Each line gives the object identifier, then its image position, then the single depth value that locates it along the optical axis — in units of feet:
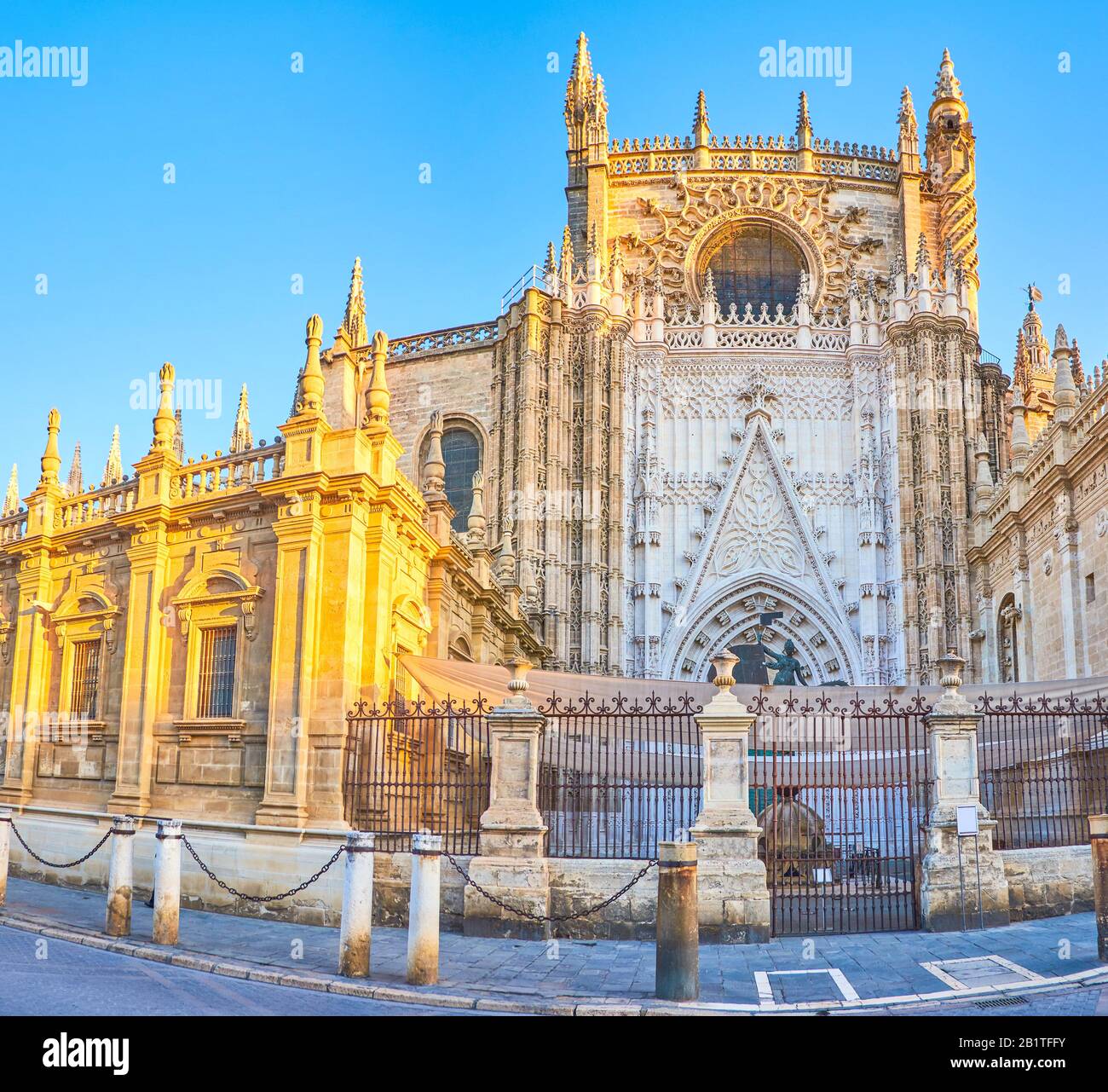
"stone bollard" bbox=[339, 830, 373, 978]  29.45
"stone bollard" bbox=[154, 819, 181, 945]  34.09
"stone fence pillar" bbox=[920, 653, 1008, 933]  37.35
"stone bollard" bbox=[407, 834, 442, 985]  28.71
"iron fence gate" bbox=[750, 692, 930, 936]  38.17
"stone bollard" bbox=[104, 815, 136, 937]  35.47
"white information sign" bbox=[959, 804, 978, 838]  37.37
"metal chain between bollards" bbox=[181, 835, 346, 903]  32.24
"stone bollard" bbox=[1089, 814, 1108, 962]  29.81
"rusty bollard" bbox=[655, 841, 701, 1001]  27.04
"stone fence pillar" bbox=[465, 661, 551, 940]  37.76
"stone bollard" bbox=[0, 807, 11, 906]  40.78
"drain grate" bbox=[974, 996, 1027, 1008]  25.70
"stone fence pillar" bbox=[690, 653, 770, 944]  36.58
